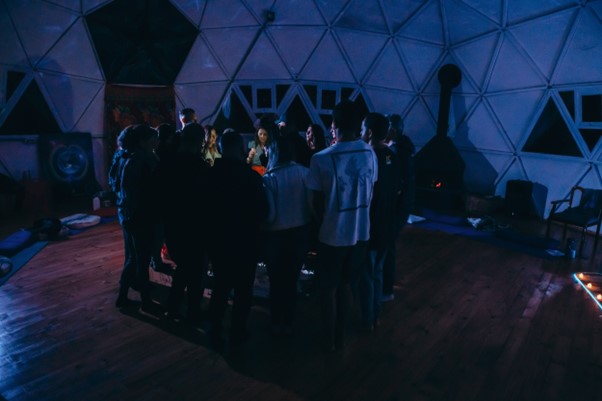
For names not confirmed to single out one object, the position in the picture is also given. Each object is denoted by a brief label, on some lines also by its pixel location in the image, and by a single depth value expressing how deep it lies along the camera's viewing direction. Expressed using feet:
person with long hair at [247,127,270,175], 18.71
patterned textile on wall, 31.37
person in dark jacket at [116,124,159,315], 11.83
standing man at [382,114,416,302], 12.82
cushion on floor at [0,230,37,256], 17.95
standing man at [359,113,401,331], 11.10
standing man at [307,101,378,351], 9.85
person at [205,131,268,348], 9.91
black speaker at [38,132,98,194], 28.17
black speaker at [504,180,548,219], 27.91
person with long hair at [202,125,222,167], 21.00
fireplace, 29.81
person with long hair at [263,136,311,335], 10.39
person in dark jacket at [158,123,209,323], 10.87
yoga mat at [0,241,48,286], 15.82
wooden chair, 19.72
